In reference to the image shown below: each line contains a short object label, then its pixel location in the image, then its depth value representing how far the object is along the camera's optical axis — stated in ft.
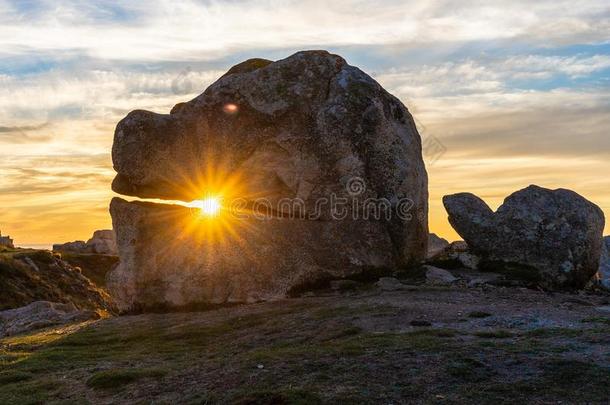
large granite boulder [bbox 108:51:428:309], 119.14
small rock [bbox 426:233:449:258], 221.91
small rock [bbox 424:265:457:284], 115.34
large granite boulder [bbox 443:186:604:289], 118.62
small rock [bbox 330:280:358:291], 116.06
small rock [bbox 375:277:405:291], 111.44
